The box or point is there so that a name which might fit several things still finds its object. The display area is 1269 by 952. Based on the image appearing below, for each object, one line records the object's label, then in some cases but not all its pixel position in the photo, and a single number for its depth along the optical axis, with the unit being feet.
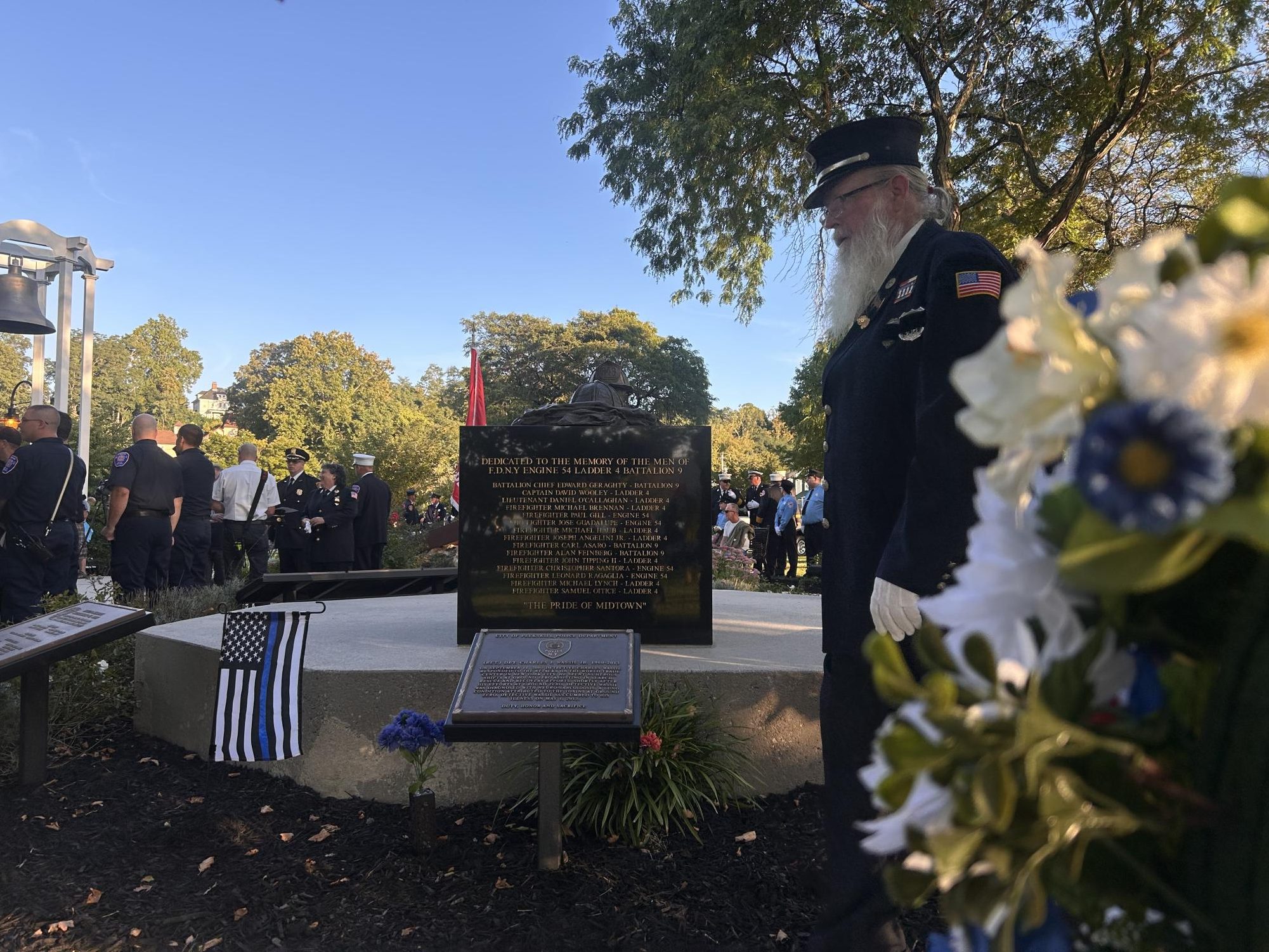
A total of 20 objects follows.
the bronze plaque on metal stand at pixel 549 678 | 8.70
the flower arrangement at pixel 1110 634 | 1.46
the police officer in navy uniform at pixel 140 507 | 23.85
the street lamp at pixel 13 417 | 29.91
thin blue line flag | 10.94
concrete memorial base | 11.78
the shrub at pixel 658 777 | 10.60
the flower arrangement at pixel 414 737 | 9.96
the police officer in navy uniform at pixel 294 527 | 30.94
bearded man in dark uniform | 6.11
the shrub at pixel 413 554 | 36.21
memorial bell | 31.50
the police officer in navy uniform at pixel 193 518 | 27.37
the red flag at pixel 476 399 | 34.50
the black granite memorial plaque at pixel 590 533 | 14.10
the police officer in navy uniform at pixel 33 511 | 19.62
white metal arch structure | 34.01
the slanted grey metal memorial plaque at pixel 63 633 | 10.80
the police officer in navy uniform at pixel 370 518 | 32.17
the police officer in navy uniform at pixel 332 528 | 30.32
